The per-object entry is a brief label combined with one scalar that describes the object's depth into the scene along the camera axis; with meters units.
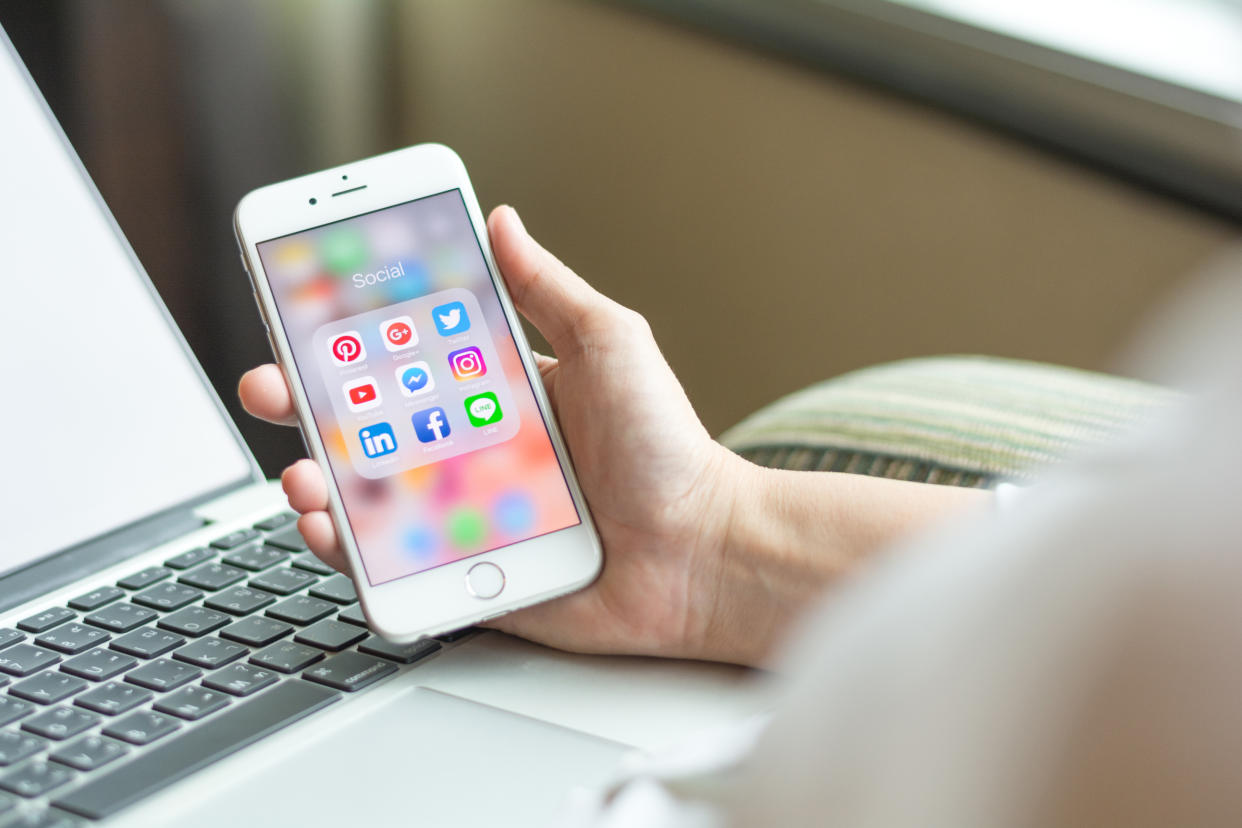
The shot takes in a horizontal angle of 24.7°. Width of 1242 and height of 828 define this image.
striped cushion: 0.81
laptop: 0.68
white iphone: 0.74
